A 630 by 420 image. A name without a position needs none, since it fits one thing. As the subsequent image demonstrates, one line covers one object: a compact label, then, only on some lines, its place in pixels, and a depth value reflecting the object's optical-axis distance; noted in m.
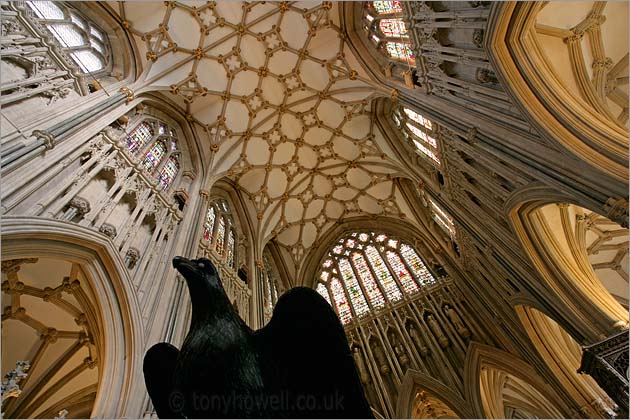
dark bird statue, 2.19
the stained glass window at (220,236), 12.57
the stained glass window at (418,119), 11.75
